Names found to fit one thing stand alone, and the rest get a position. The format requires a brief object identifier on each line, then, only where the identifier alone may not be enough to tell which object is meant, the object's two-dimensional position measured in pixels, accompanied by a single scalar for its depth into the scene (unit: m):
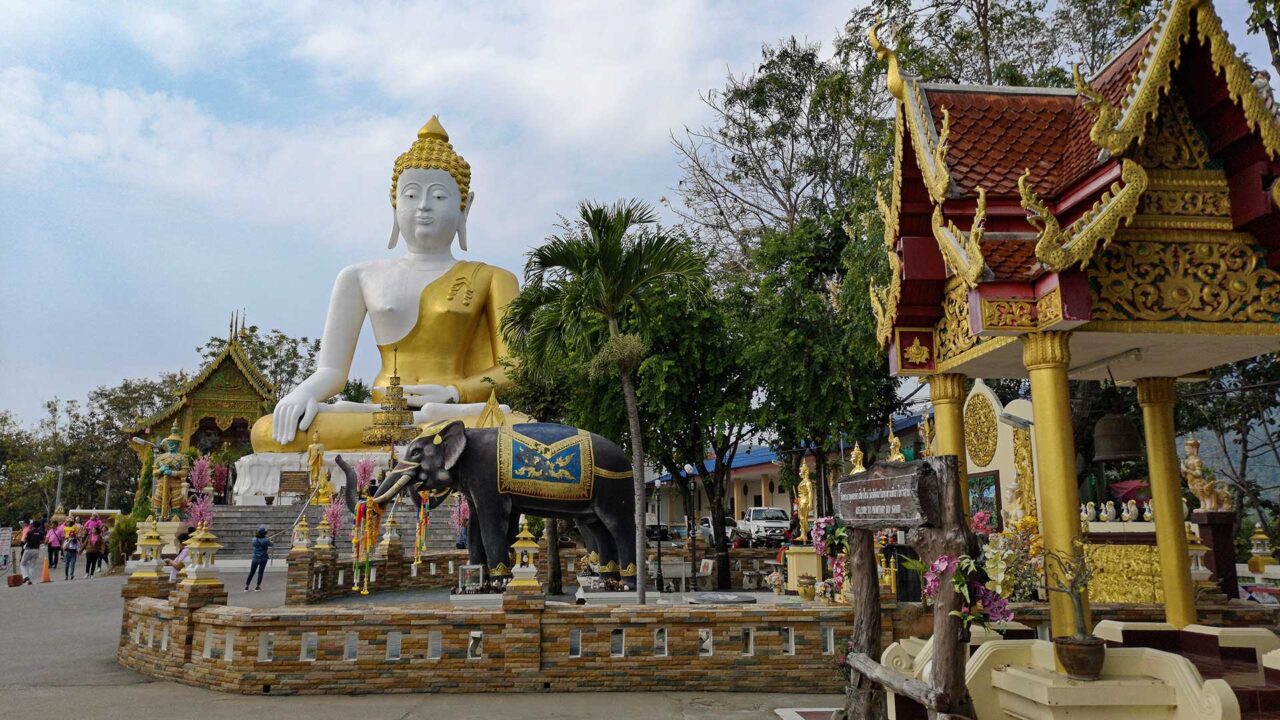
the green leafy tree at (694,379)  19.05
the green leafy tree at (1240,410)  18.60
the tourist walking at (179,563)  13.62
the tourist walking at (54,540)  25.90
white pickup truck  36.10
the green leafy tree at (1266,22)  9.70
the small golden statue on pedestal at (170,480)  25.07
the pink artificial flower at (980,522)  7.36
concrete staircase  26.61
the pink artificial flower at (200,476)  33.62
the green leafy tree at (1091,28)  19.03
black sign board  29.95
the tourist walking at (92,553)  24.95
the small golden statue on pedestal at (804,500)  16.09
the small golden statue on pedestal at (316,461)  28.17
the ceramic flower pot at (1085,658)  5.45
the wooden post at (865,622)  6.54
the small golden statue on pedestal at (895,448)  12.95
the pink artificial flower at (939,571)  5.23
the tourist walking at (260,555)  19.02
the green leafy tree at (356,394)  56.81
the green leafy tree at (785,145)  27.14
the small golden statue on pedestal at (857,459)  13.69
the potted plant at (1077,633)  5.46
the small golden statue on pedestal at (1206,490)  12.27
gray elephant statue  14.80
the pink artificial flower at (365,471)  24.61
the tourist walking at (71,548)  23.88
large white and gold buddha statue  29.56
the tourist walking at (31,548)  23.08
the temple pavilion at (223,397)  44.59
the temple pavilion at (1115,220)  6.25
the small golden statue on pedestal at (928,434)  13.83
